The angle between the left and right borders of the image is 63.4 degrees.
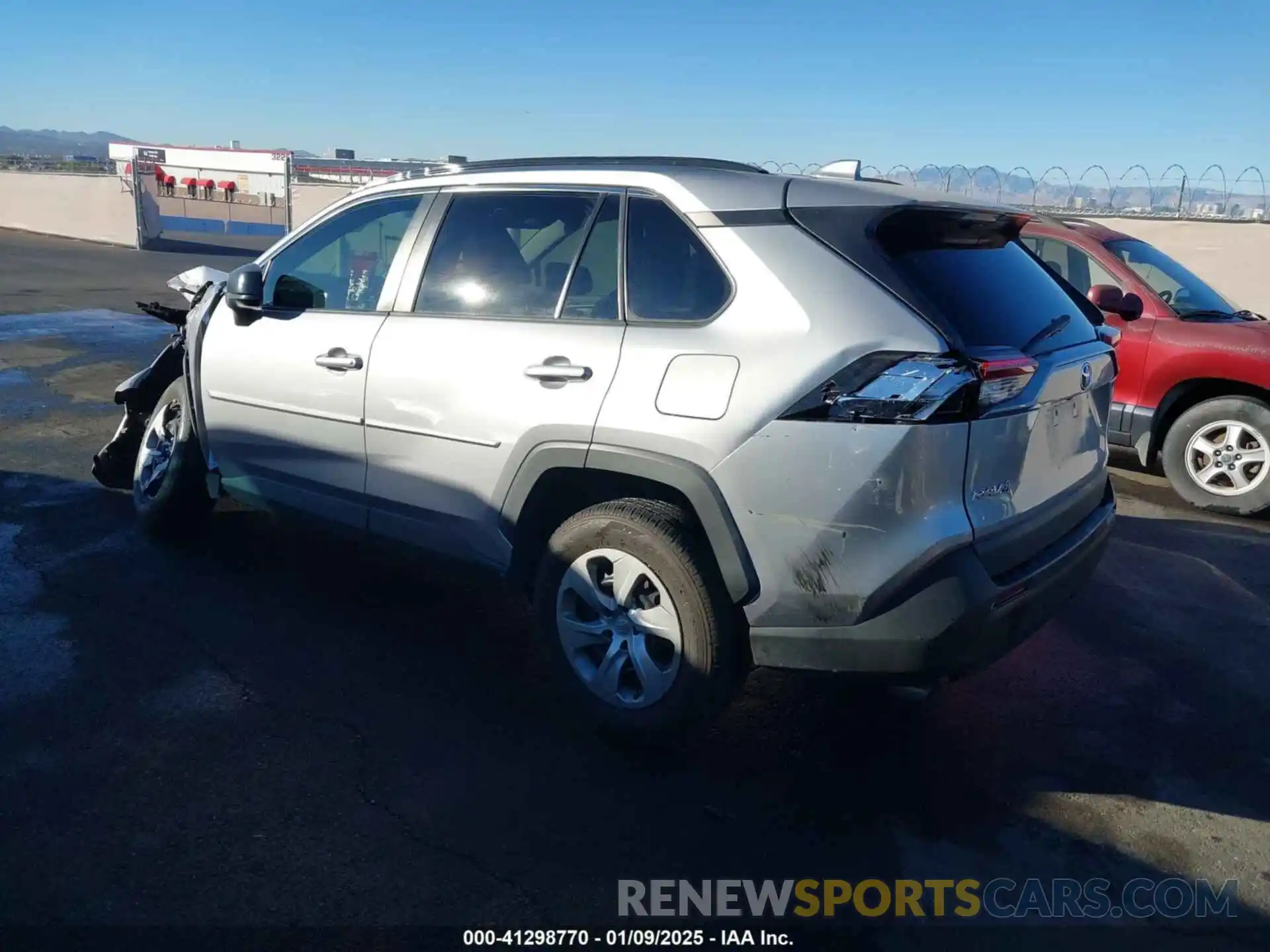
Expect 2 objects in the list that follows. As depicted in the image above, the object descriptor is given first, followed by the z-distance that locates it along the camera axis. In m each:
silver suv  2.93
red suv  6.54
